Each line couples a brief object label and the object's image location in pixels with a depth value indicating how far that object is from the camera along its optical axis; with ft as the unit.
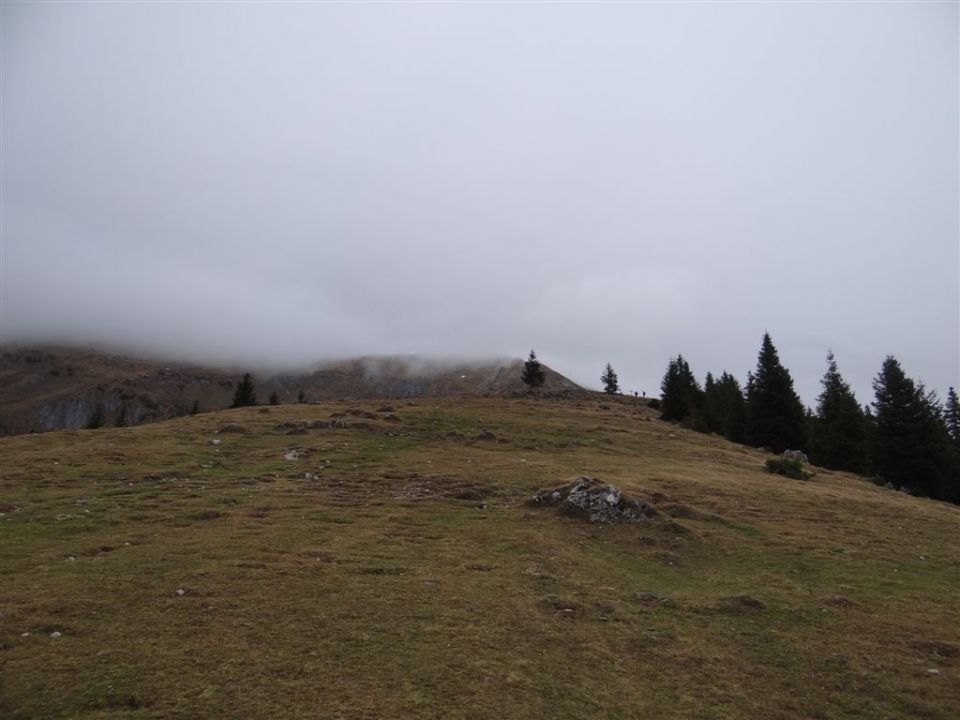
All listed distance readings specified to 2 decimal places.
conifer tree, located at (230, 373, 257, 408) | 327.06
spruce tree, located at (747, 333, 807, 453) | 245.04
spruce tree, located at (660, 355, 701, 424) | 271.69
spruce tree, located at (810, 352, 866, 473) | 223.92
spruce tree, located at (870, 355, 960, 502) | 191.11
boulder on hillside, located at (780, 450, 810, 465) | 181.37
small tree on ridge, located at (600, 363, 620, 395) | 424.87
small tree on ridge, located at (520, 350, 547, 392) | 352.28
